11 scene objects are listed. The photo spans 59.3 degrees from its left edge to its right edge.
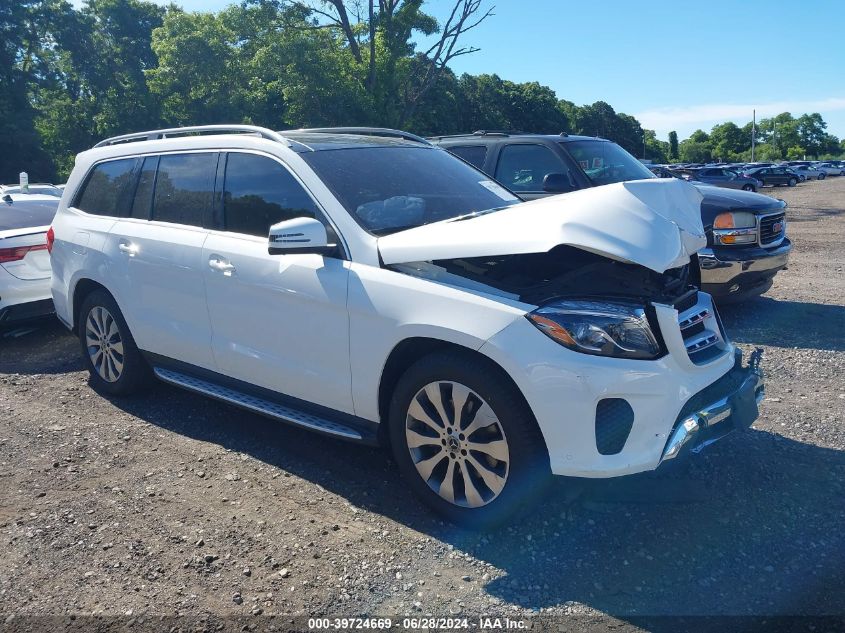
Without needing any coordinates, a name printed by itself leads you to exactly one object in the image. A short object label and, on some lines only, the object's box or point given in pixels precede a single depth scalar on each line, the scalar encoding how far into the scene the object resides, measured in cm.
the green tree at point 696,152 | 13970
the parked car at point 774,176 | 4847
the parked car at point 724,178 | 3972
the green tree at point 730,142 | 13738
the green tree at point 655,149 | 12023
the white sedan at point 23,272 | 696
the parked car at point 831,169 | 6261
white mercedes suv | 308
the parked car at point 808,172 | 5672
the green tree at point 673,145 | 12709
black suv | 686
